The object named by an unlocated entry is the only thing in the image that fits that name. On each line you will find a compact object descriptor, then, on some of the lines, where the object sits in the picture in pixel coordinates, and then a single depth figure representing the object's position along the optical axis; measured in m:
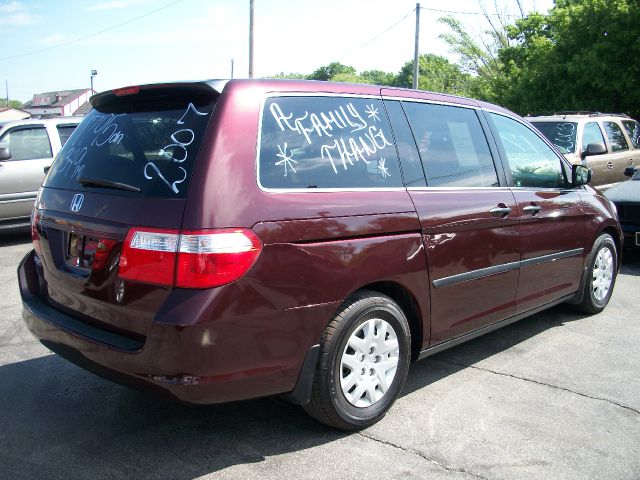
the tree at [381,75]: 95.72
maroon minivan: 2.67
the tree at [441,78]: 42.81
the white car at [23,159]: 8.77
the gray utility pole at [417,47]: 28.61
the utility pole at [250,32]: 20.56
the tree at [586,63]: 15.24
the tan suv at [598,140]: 9.35
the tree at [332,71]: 86.30
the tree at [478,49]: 30.86
